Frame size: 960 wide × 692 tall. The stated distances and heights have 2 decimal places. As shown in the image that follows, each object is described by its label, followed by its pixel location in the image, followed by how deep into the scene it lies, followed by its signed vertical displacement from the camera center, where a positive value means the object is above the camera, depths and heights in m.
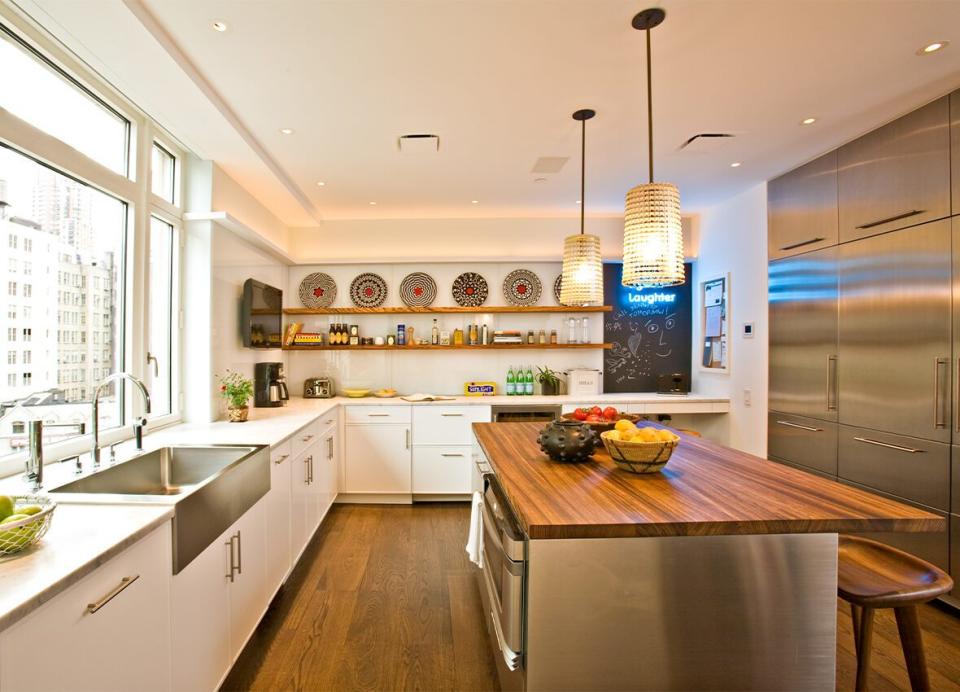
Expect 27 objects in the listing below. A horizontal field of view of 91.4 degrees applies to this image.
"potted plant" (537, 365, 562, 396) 4.70 -0.33
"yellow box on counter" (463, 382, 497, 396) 4.74 -0.40
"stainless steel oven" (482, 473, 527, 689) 1.38 -0.73
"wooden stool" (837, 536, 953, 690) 1.41 -0.73
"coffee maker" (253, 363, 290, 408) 3.93 -0.32
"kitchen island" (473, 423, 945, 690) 1.35 -0.72
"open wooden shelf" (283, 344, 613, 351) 4.61 +0.02
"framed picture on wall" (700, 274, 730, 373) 4.43 +0.27
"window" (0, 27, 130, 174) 1.83 +1.07
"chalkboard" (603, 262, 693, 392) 4.97 +0.18
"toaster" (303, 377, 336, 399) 4.59 -0.39
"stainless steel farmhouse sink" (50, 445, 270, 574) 1.55 -0.57
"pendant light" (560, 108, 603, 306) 2.53 +0.43
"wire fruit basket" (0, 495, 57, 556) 1.11 -0.44
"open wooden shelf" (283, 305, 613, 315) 4.61 +0.38
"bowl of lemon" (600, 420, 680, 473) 1.79 -0.37
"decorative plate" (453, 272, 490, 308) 4.88 +0.62
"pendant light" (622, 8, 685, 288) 1.88 +0.49
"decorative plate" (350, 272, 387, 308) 4.85 +0.58
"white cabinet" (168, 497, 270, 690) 1.54 -0.98
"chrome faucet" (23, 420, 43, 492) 1.61 -0.38
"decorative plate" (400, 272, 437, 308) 4.86 +0.60
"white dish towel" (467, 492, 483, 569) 2.11 -0.86
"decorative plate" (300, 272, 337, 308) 4.84 +0.60
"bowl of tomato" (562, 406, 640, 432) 2.36 -0.35
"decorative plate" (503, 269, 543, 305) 4.88 +0.65
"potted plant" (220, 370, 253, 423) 3.07 -0.34
